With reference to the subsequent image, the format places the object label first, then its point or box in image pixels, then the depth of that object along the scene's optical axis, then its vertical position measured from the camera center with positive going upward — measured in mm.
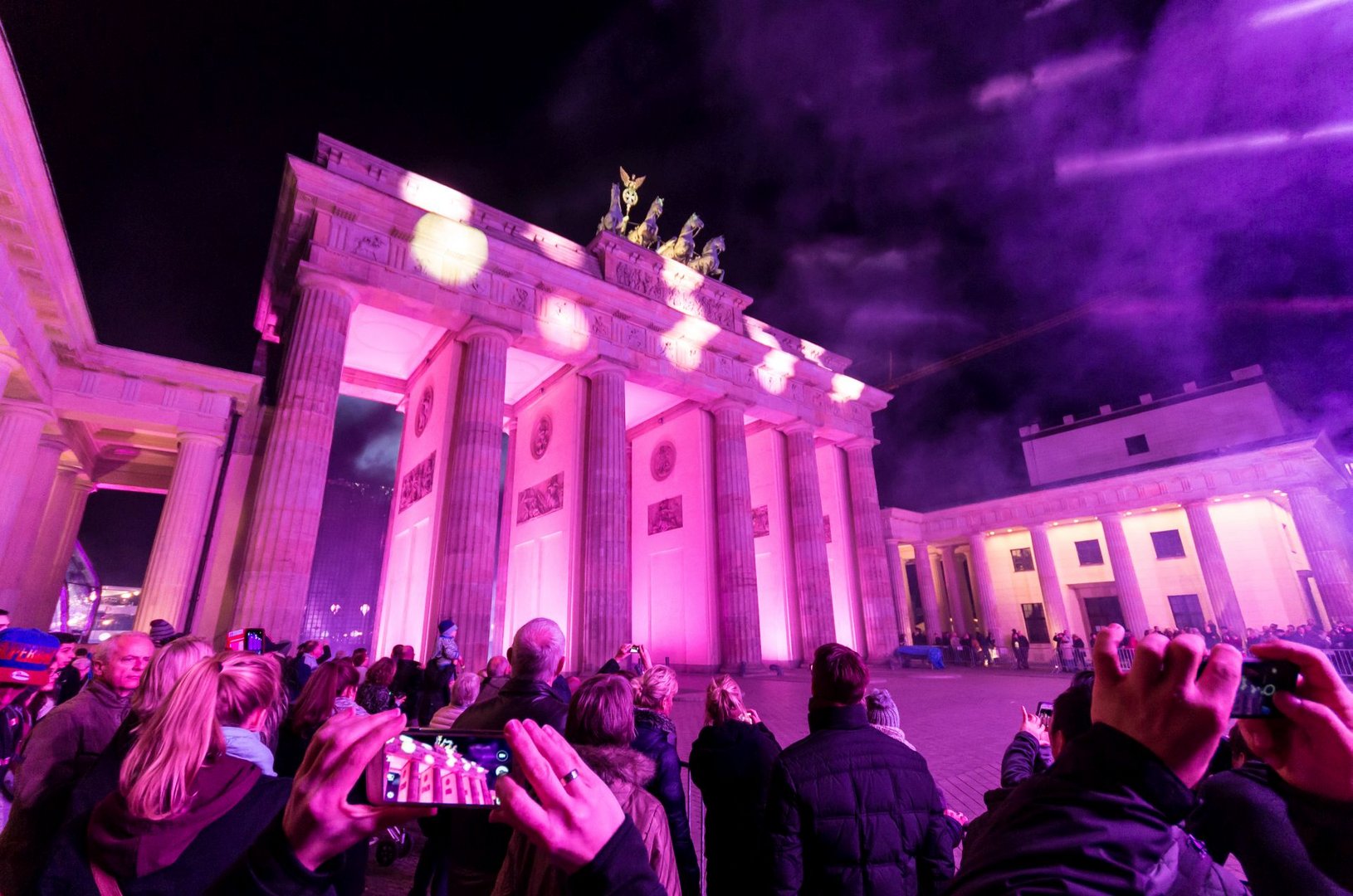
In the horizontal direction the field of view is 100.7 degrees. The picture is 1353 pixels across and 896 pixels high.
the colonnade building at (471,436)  11797 +5113
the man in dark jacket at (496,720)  2361 -452
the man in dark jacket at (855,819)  2152 -772
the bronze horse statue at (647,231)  20672 +13690
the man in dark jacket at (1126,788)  760 -244
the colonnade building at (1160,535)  22750 +3372
